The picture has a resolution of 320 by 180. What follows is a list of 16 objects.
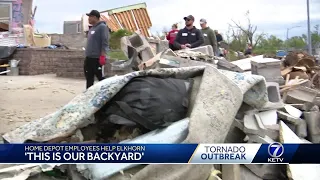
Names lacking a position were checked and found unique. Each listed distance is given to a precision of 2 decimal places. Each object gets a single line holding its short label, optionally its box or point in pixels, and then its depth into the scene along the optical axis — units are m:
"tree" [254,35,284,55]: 27.67
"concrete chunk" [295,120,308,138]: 4.75
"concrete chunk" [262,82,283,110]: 5.29
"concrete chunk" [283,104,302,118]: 5.01
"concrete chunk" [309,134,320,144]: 4.74
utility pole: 10.82
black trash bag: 3.92
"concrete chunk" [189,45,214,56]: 7.88
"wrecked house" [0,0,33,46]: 18.02
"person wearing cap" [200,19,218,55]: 9.82
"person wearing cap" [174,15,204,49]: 8.84
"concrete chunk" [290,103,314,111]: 5.42
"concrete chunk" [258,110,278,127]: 4.52
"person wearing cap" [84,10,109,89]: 7.78
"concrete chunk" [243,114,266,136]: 4.20
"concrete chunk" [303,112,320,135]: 4.78
